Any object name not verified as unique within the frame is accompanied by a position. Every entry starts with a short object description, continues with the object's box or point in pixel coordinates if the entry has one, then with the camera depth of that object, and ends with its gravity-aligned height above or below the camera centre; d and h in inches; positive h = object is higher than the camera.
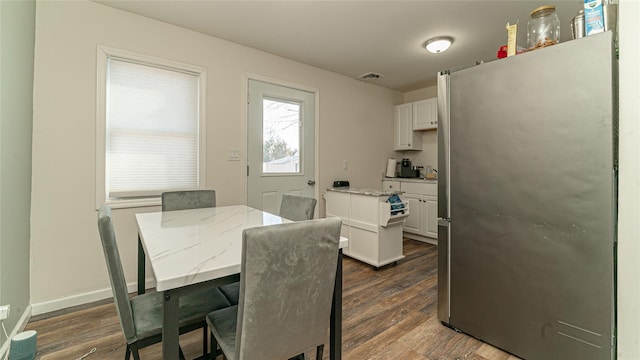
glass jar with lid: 59.3 +34.8
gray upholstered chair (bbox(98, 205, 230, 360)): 39.6 -23.7
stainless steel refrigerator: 50.8 -3.9
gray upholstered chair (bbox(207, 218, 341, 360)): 35.0 -15.6
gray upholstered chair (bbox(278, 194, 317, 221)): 71.2 -7.6
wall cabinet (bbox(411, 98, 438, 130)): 162.1 +42.0
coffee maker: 177.1 +8.2
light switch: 114.7 +11.2
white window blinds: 92.6 +18.5
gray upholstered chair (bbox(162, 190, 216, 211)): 83.9 -6.4
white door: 122.8 +17.9
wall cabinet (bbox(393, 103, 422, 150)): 175.3 +33.7
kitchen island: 114.3 -20.0
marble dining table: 35.2 -11.6
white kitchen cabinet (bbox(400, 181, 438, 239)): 150.6 -15.2
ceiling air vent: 152.9 +61.2
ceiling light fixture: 109.3 +56.9
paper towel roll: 177.5 +9.4
